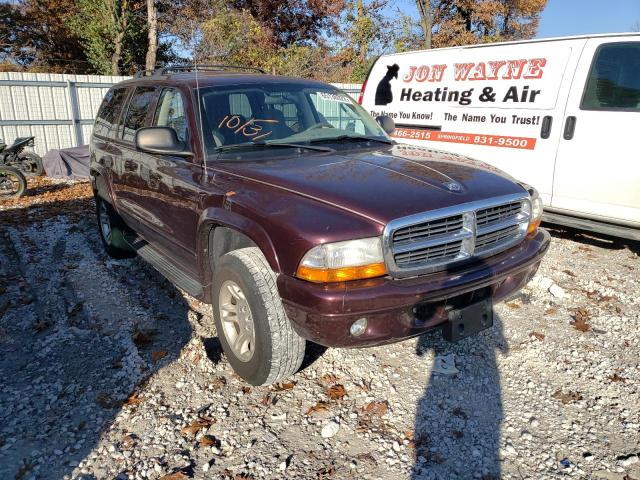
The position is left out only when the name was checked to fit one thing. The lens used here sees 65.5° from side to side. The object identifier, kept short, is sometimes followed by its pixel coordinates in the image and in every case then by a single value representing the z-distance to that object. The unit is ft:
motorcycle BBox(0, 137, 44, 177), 31.99
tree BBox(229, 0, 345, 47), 85.92
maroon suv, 8.45
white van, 16.31
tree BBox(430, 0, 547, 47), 85.76
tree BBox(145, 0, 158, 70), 61.05
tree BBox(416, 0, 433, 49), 81.42
